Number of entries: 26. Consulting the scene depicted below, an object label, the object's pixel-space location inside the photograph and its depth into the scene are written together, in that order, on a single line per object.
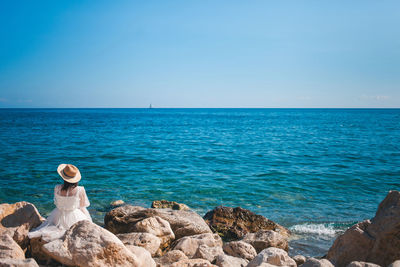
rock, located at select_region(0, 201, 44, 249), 5.94
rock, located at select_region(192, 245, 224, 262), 6.33
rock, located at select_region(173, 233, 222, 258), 6.82
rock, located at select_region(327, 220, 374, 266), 6.23
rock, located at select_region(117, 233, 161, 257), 6.49
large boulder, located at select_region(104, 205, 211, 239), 8.16
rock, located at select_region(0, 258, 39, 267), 4.35
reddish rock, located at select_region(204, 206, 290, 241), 9.25
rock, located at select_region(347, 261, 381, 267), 4.93
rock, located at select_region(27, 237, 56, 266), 5.34
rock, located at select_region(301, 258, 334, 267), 5.02
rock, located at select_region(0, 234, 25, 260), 4.96
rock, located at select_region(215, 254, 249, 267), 5.86
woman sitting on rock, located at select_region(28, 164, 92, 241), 6.21
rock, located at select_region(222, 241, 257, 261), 6.89
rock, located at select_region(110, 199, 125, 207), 12.14
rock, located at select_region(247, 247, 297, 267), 5.79
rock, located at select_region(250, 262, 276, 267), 5.18
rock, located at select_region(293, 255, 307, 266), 6.99
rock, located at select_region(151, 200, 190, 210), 11.07
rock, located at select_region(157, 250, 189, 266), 5.91
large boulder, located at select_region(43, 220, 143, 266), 4.69
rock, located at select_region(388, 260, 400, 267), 4.72
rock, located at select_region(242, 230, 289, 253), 7.90
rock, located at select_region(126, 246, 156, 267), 5.07
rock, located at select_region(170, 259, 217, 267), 5.08
